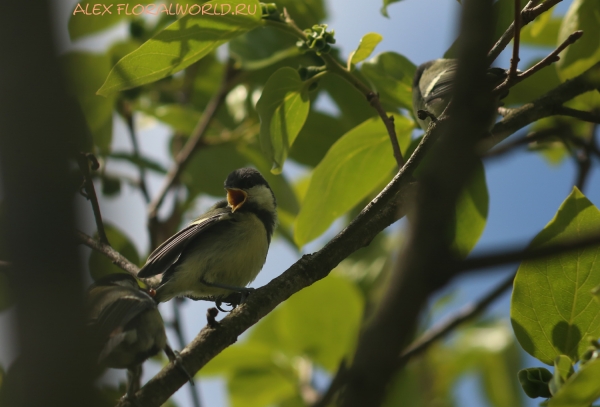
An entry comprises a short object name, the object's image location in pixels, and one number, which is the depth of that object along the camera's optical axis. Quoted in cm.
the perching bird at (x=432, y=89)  414
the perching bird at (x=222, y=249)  461
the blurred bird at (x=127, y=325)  336
